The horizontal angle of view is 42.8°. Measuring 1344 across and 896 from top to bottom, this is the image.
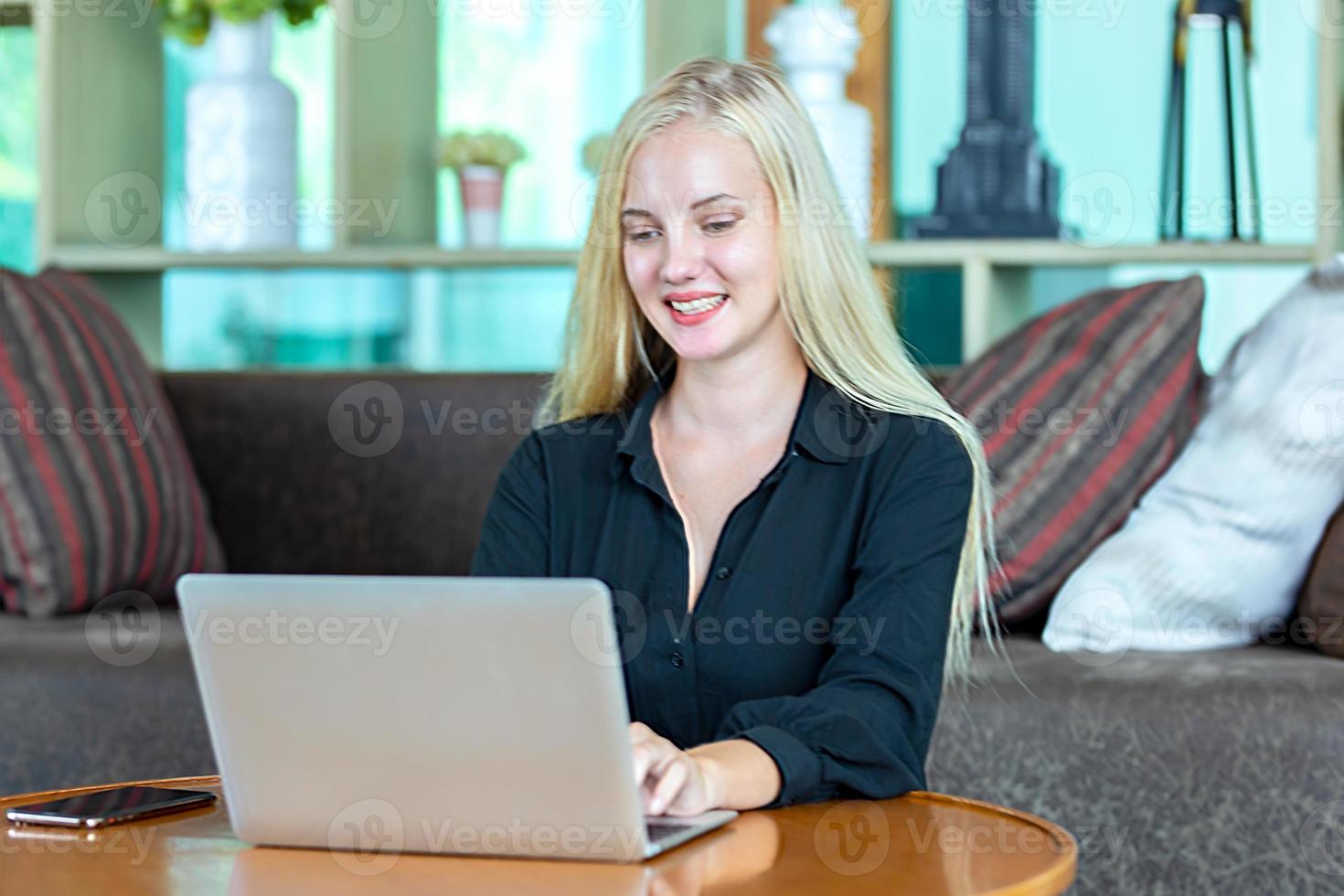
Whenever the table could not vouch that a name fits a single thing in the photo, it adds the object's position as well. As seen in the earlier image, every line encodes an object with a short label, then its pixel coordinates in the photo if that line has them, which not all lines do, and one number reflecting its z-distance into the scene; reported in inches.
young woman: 58.9
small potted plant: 122.3
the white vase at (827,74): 111.8
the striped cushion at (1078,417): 87.9
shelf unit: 111.7
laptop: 38.2
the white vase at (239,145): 120.2
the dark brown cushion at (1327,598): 80.4
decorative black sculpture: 113.3
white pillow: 82.6
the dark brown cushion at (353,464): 106.0
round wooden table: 38.6
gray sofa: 72.2
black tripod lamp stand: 110.9
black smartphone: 46.4
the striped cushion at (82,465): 93.4
